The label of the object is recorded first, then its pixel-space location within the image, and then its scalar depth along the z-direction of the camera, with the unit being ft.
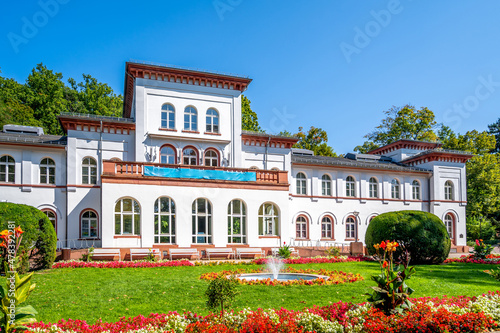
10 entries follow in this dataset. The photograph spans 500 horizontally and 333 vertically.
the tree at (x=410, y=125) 169.68
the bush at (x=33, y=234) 49.47
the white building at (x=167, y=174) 75.51
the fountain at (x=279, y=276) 48.44
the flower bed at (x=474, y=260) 73.72
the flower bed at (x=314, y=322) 26.32
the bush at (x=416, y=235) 64.64
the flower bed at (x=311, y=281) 44.60
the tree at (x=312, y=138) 168.14
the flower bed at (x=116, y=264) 59.28
